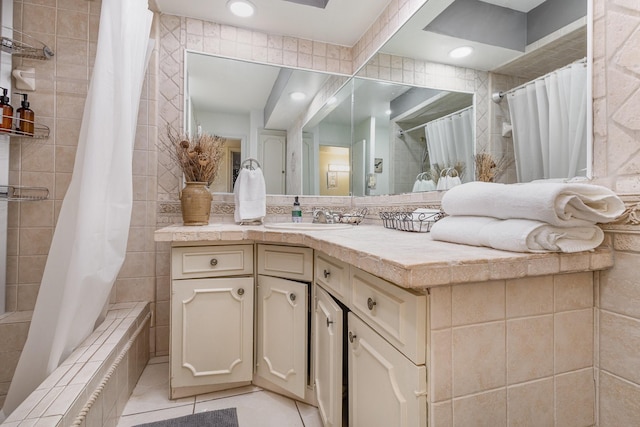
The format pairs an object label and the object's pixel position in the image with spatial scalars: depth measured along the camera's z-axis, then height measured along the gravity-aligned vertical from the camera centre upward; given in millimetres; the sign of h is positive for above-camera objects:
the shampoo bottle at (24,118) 1562 +480
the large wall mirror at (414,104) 929 +538
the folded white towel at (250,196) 1774 +83
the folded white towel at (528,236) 629 -54
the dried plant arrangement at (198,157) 1630 +292
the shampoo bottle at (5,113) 1494 +484
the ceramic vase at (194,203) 1620 +36
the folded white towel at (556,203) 612 +18
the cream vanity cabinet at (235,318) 1335 -506
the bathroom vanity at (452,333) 580 -278
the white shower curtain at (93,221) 1082 -48
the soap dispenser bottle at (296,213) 1918 -19
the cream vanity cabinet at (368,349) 591 -356
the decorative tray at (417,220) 1196 -38
